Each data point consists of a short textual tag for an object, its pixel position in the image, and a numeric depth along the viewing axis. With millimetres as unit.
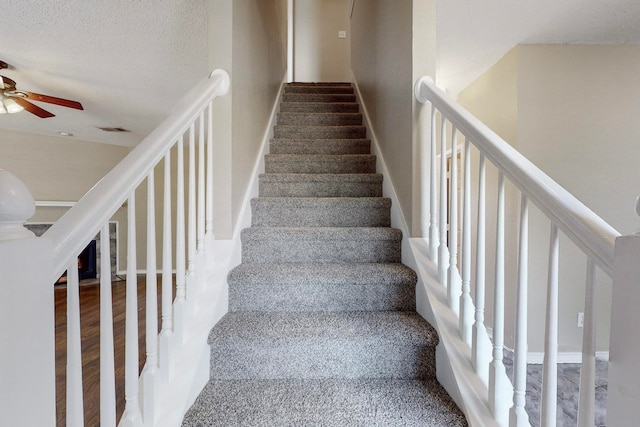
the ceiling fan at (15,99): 2303
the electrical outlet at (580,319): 2449
